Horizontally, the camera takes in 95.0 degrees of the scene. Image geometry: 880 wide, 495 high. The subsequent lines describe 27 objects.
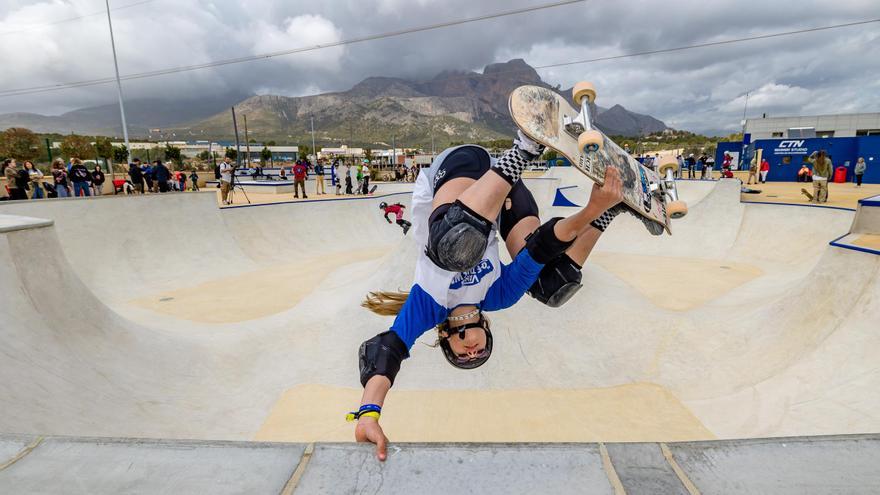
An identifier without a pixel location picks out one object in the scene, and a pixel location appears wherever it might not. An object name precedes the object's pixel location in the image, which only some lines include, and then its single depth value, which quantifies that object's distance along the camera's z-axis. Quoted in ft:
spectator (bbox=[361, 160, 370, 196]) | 74.49
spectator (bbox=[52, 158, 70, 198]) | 42.68
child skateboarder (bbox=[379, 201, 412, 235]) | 37.27
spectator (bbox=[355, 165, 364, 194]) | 74.13
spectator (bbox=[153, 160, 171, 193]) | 50.03
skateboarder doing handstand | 7.55
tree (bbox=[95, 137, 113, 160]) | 196.24
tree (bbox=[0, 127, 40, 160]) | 146.72
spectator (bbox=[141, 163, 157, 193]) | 57.31
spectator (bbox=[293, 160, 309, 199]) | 65.51
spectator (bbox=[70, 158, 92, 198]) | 43.47
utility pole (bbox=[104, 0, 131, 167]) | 68.33
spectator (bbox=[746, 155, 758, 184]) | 75.74
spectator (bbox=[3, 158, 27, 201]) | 39.24
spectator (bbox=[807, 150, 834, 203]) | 45.68
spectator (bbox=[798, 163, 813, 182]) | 79.15
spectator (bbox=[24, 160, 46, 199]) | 41.22
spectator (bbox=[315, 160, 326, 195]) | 74.96
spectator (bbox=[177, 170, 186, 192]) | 73.87
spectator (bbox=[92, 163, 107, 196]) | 52.19
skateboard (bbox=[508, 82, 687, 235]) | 6.95
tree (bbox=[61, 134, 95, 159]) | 164.39
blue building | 74.13
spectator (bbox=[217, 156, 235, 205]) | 58.05
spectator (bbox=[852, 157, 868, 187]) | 63.00
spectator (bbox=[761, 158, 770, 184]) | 81.46
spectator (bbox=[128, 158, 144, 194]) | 49.07
